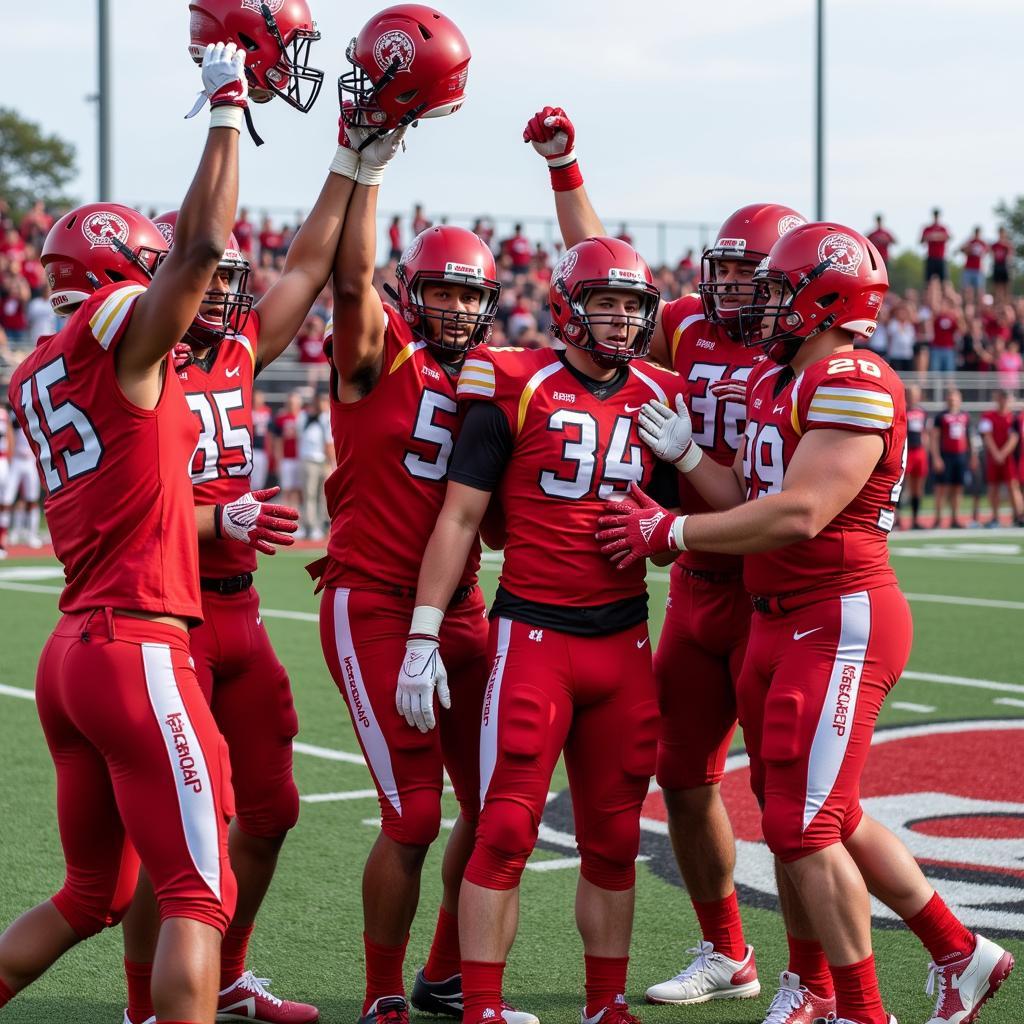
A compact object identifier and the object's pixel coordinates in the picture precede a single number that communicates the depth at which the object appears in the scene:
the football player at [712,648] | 4.73
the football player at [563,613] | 4.10
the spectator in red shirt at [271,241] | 25.83
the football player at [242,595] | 4.37
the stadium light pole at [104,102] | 16.16
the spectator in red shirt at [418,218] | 26.75
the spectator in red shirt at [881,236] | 27.33
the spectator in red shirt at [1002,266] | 28.97
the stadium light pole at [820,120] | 23.86
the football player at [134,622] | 3.36
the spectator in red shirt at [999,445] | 20.42
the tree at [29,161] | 53.16
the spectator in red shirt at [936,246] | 28.44
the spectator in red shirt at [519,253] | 27.30
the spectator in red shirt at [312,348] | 21.66
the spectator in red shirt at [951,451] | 20.97
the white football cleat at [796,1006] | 4.23
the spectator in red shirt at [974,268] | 28.83
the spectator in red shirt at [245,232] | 24.69
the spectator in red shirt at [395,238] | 26.02
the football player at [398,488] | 4.30
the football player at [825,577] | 3.99
